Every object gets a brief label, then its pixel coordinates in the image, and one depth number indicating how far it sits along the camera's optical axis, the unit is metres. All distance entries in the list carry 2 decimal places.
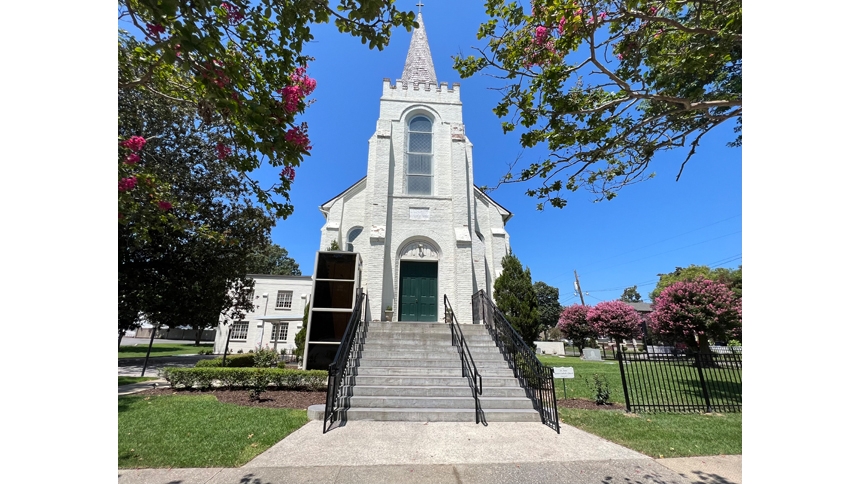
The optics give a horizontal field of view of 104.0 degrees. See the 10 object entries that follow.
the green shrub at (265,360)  10.82
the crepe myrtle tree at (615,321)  25.89
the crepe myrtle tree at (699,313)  20.19
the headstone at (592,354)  25.25
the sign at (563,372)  7.07
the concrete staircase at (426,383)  6.38
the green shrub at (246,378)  9.20
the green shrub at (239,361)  12.80
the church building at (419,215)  12.98
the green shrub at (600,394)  8.20
